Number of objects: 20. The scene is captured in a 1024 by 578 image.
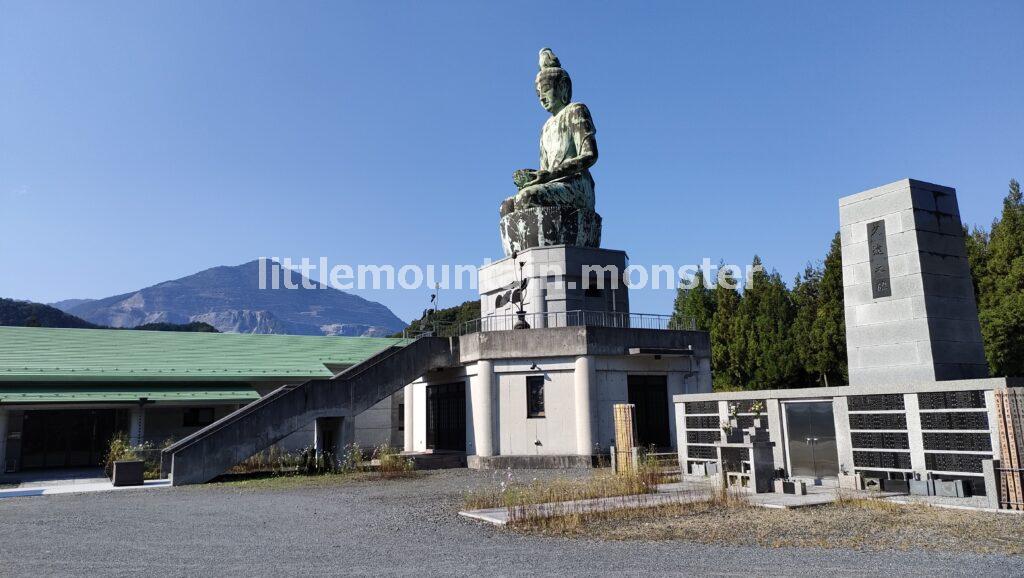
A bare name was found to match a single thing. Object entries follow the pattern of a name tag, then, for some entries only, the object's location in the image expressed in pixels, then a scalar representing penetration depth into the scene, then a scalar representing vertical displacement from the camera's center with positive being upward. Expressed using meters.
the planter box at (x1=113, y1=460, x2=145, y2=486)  20.03 -1.47
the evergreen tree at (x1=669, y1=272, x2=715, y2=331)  49.75 +7.10
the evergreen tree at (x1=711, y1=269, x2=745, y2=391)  45.91 +3.76
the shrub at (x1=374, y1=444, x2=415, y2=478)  23.00 -1.70
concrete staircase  20.91 +0.23
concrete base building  24.44 +1.30
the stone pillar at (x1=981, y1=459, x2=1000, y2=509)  12.23 -1.46
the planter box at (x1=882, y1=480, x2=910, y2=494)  14.41 -1.76
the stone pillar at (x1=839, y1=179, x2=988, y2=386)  15.17 +2.32
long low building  25.00 +1.20
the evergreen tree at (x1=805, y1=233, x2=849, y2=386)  40.64 +4.09
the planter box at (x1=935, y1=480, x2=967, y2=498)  13.38 -1.73
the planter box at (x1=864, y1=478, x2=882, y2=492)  15.02 -1.78
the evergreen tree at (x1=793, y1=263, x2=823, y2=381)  42.06 +3.96
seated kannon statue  28.66 +8.77
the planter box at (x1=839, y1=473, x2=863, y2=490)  15.24 -1.74
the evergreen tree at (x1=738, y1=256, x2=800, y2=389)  43.59 +4.15
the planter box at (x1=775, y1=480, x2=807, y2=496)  14.87 -1.79
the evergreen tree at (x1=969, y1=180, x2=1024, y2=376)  31.34 +4.52
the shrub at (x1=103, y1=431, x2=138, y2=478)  21.19 -0.99
